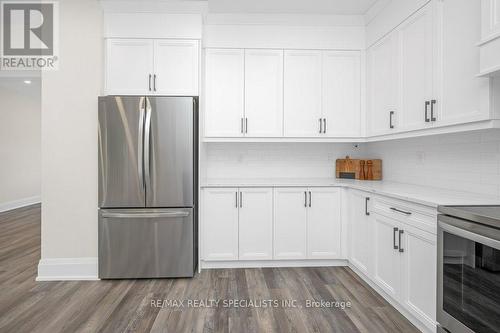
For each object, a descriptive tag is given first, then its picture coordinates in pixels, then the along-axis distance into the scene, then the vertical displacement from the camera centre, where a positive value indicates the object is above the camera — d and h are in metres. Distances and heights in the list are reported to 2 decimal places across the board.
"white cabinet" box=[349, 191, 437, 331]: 1.98 -0.71
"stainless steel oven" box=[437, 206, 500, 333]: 1.39 -0.53
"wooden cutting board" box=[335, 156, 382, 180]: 3.60 -0.05
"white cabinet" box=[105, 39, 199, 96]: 3.12 +1.01
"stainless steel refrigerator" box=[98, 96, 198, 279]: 2.94 -0.22
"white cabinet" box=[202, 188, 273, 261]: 3.24 -0.64
